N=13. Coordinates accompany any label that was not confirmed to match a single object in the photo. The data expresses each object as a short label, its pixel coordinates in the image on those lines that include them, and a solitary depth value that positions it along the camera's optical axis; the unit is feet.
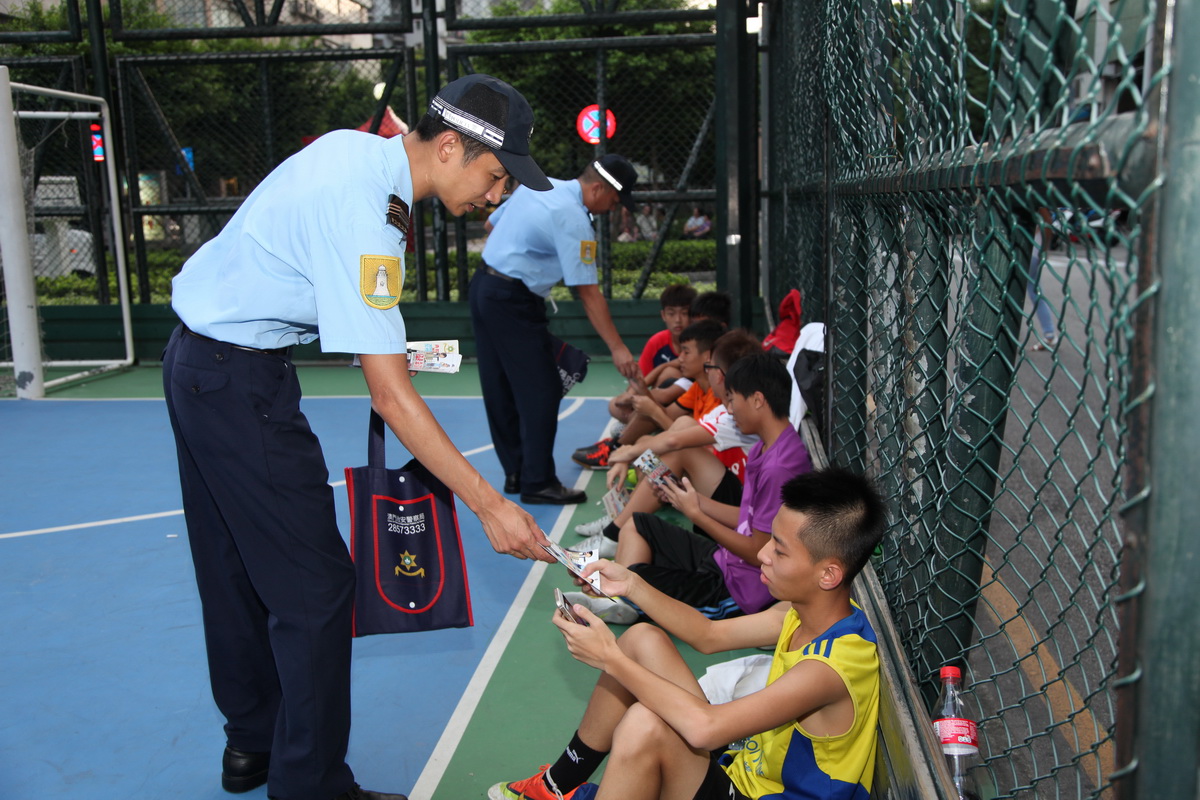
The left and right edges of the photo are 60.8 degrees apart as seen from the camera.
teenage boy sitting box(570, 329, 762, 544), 16.02
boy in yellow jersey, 7.49
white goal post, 29.45
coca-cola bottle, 6.84
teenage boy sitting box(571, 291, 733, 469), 20.86
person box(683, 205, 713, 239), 40.52
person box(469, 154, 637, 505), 19.26
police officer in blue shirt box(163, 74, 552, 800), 8.20
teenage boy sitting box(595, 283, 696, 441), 22.45
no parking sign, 36.47
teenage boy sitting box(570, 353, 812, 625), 12.36
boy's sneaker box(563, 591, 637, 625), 14.01
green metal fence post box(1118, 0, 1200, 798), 3.03
